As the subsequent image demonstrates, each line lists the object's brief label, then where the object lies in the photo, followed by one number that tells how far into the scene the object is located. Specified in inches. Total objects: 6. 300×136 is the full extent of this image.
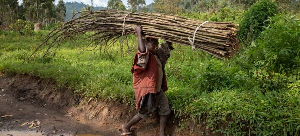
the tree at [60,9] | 2054.6
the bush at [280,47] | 146.6
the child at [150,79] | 136.9
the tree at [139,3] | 2198.6
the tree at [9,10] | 1401.7
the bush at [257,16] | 246.2
